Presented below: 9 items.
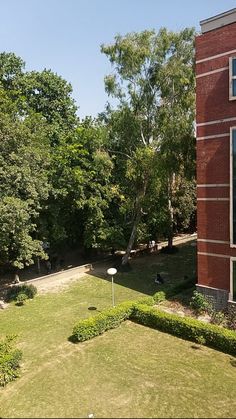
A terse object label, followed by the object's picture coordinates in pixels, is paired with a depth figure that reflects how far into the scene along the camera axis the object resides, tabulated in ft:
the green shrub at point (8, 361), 47.70
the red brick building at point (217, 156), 62.44
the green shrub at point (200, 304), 65.87
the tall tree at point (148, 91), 92.17
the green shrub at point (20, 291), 78.33
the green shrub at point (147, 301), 68.42
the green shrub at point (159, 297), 71.13
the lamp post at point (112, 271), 67.96
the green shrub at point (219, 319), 60.85
